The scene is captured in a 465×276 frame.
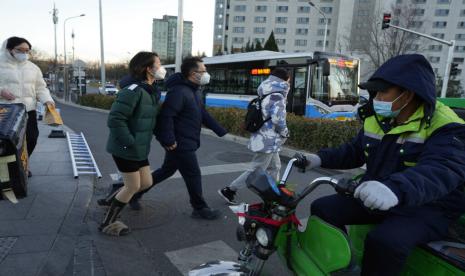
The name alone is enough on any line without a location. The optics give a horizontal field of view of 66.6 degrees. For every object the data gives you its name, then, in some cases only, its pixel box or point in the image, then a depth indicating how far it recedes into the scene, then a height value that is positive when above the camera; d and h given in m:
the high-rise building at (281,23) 82.75 +10.72
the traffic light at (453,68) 20.98 +0.61
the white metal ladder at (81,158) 5.80 -1.90
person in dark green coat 3.46 -0.67
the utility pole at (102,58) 26.07 +0.01
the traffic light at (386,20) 20.23 +3.09
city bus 13.23 -0.39
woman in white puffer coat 4.55 -0.37
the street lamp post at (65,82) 34.37 -2.48
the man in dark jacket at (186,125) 4.01 -0.70
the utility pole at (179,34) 14.01 +1.12
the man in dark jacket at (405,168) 1.78 -0.50
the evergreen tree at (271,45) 41.06 +2.64
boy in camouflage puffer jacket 4.86 -0.80
